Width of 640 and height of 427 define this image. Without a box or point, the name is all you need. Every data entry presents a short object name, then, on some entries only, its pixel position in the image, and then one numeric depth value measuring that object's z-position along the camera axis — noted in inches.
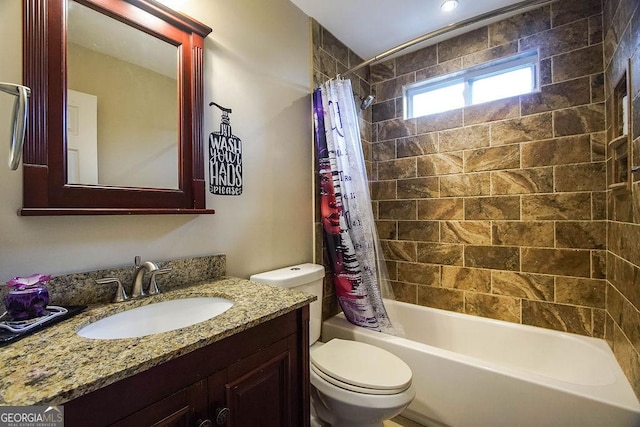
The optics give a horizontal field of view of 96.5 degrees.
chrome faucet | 42.1
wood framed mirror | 36.5
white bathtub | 48.2
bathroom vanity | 22.6
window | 77.2
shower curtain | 71.5
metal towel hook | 30.3
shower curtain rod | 56.3
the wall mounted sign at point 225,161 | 54.9
